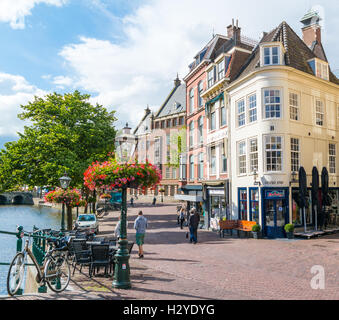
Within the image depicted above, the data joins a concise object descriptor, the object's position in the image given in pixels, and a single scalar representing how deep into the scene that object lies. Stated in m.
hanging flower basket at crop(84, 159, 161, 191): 8.69
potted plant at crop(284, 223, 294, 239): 17.12
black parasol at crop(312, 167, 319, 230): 18.56
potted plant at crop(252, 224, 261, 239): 17.70
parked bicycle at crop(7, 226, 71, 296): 6.50
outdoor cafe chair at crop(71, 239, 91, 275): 10.04
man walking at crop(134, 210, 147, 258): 12.47
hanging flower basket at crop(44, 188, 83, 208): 18.67
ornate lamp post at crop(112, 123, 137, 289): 8.04
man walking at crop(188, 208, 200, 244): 16.08
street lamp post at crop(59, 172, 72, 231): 15.82
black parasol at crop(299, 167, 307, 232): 17.53
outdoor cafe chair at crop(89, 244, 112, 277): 9.49
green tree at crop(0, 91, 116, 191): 23.42
